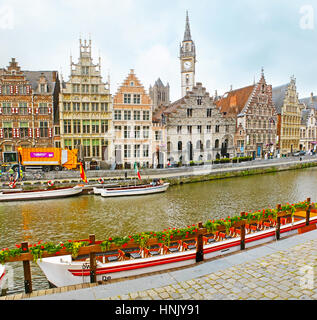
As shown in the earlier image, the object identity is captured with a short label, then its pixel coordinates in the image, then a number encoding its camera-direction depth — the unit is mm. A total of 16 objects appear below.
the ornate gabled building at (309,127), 56625
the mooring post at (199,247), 8719
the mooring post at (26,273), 7086
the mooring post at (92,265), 7635
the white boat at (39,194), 21656
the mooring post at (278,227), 10742
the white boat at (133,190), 22875
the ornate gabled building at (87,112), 32188
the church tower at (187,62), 52438
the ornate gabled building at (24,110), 31891
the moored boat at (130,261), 7992
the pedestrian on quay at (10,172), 26611
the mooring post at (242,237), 9654
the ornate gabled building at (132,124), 33500
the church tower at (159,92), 83000
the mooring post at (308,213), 11964
